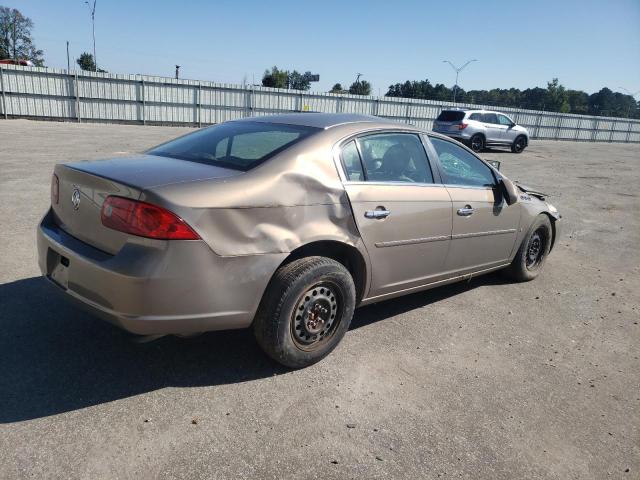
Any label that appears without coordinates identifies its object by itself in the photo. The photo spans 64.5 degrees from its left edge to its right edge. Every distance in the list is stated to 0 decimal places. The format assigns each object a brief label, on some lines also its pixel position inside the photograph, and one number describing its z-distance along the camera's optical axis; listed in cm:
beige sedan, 263
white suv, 2056
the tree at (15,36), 8031
